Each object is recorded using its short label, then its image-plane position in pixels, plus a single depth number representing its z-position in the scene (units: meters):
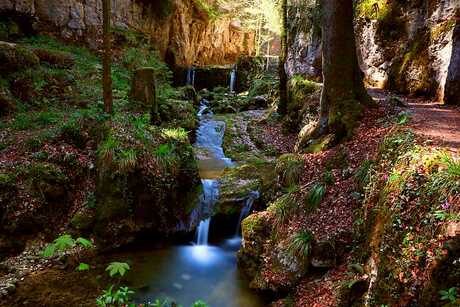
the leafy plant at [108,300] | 3.19
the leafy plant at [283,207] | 7.07
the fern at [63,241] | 3.15
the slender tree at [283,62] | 15.59
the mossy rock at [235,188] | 9.60
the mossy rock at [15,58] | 11.91
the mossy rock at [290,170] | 8.06
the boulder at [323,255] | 5.96
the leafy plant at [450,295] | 3.44
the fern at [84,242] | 3.30
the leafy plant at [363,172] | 6.29
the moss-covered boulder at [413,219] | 3.74
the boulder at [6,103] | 11.04
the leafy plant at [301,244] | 6.17
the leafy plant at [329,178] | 7.12
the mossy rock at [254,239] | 7.21
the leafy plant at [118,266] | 3.48
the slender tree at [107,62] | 9.82
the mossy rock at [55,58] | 14.34
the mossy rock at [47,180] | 8.34
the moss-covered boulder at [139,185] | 8.65
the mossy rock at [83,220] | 8.43
